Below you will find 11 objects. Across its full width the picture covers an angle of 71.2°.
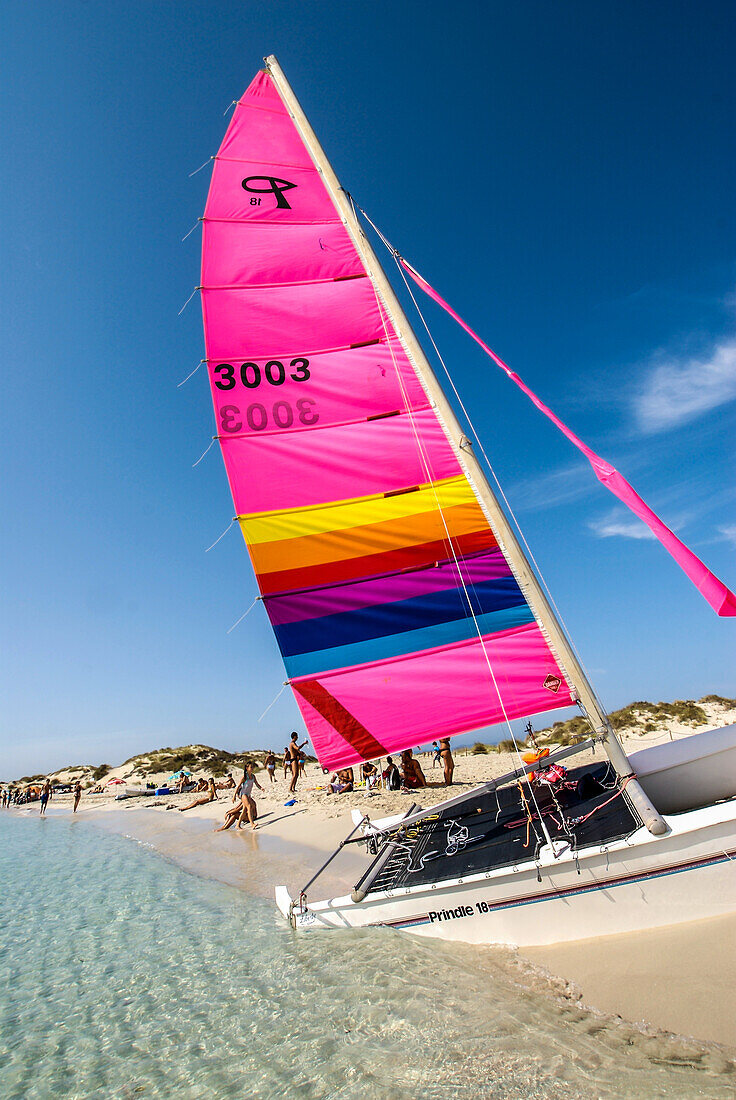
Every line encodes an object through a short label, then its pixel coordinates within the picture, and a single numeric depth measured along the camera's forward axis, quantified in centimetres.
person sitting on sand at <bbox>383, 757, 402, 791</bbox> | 1266
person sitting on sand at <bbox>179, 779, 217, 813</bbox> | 2016
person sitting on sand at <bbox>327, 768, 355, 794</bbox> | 1425
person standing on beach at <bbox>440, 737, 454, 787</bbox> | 1112
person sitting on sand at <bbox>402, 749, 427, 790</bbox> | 1233
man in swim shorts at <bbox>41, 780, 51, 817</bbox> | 2625
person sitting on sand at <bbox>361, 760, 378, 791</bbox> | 1364
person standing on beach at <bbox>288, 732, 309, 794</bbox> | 1678
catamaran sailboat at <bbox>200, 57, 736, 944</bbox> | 421
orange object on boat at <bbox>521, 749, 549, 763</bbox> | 614
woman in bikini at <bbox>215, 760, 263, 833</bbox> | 1306
